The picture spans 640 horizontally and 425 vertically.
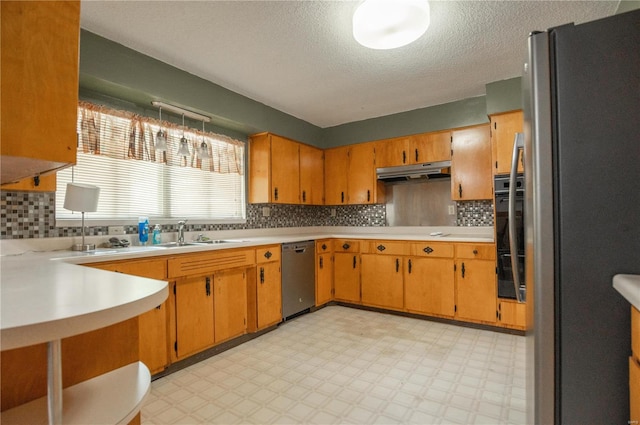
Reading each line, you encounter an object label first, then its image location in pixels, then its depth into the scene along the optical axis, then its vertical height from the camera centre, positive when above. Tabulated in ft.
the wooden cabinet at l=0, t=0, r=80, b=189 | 2.77 +1.30
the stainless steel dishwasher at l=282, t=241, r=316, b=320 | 11.18 -2.19
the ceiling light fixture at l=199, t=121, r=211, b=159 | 10.28 +2.25
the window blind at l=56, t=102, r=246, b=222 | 8.11 +1.54
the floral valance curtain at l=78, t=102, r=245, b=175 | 8.00 +2.40
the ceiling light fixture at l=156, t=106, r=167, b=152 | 8.77 +2.19
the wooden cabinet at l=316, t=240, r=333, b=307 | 12.67 -2.21
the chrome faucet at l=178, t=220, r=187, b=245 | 9.52 -0.36
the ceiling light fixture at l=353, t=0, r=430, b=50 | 5.90 +3.83
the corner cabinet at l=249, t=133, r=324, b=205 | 12.32 +2.01
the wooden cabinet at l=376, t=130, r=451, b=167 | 12.07 +2.79
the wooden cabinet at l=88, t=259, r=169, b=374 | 7.00 -2.48
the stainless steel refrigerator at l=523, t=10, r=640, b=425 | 3.34 +0.06
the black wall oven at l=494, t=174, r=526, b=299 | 9.80 -0.75
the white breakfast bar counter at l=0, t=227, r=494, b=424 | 1.88 -0.60
